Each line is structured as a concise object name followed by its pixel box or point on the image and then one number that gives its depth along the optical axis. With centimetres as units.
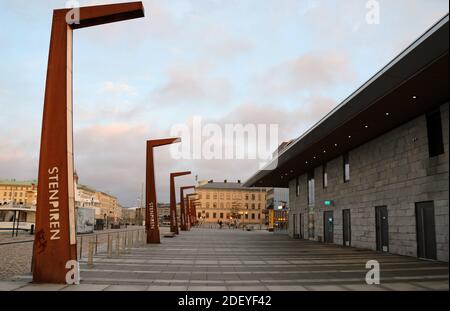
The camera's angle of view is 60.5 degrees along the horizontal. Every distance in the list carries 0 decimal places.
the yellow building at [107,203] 15562
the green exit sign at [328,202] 2791
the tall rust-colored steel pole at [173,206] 4122
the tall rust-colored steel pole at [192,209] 8645
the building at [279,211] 6302
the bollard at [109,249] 1603
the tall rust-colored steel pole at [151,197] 2545
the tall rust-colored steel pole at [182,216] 5488
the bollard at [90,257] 1296
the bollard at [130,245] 1896
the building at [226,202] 12862
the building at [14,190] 12769
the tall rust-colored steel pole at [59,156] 974
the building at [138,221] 9955
